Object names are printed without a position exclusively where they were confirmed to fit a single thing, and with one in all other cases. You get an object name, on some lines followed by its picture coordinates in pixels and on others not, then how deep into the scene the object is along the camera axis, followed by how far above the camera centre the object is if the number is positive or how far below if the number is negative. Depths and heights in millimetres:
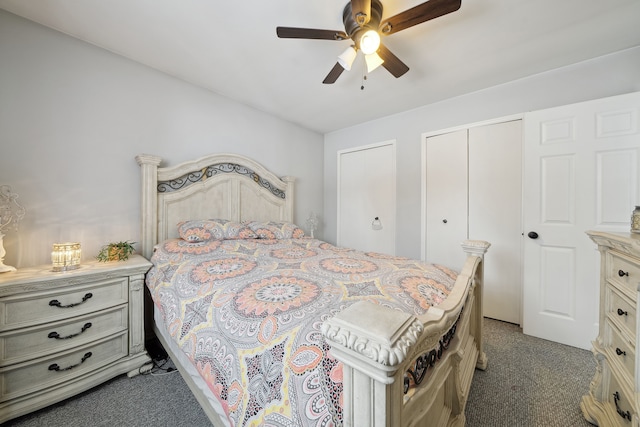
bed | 479 -392
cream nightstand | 1266 -740
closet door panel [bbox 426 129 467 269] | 2646 +183
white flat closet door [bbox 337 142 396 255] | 3232 +221
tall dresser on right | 973 -597
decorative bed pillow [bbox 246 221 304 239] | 2510 -201
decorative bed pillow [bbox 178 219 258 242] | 2061 -173
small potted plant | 1755 -316
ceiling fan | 1241 +1109
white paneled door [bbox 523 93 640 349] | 1819 +113
